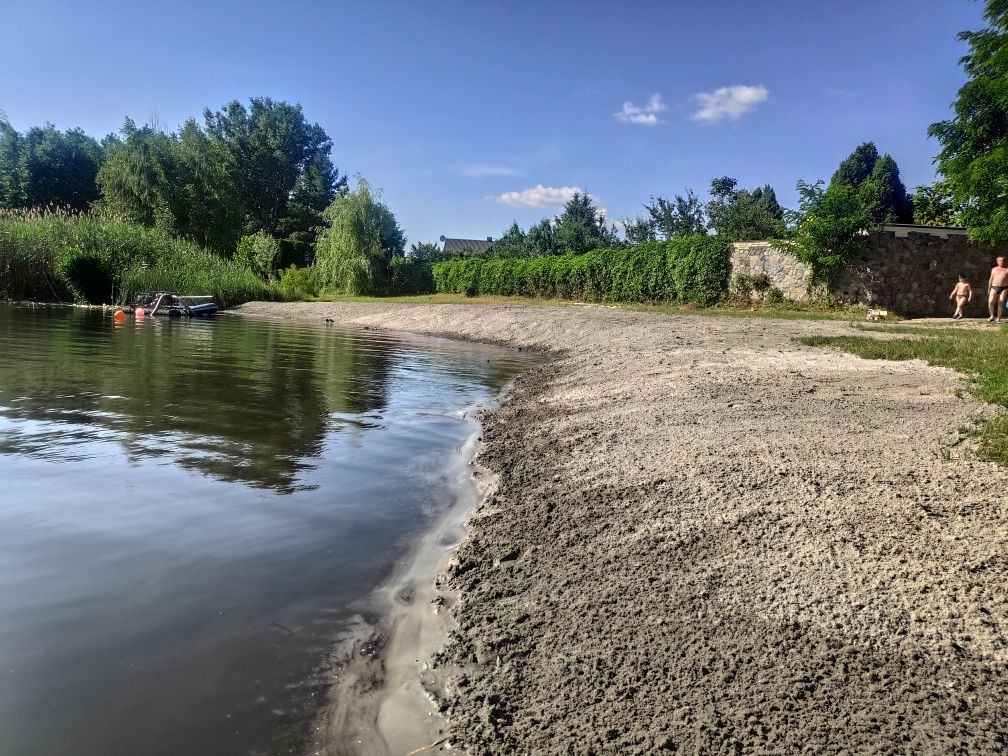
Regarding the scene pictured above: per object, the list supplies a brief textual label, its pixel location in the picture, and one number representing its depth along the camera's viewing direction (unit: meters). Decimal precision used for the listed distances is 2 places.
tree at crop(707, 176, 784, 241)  44.06
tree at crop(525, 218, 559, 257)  50.12
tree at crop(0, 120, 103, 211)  61.38
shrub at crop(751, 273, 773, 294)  23.89
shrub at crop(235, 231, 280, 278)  47.38
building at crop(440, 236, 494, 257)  94.81
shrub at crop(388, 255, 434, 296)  47.78
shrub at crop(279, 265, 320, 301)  41.62
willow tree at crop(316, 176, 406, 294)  44.09
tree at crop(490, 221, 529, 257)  53.41
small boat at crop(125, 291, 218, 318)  27.69
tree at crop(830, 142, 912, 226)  47.41
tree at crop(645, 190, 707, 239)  49.72
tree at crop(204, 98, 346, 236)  78.19
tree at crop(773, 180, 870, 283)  21.17
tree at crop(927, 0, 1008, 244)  20.12
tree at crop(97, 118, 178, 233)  48.28
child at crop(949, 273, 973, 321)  19.42
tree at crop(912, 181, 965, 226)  36.53
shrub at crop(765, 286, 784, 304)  23.29
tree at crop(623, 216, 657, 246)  50.96
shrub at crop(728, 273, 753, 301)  24.36
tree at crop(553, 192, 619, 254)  47.38
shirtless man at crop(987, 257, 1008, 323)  17.30
